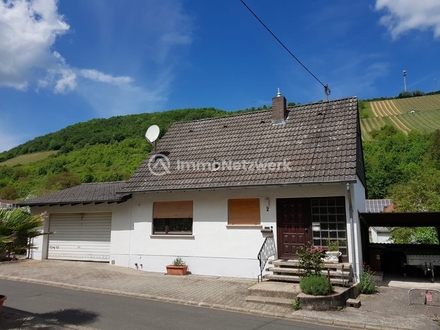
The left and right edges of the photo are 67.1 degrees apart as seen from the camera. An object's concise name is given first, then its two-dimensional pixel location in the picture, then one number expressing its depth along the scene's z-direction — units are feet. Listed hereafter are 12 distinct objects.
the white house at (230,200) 37.06
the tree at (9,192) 163.43
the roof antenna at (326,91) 53.79
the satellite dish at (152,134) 54.90
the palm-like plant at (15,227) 21.90
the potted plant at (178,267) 42.09
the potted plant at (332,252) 34.02
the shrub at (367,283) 32.19
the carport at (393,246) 38.30
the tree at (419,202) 63.62
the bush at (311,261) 30.12
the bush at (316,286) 27.17
